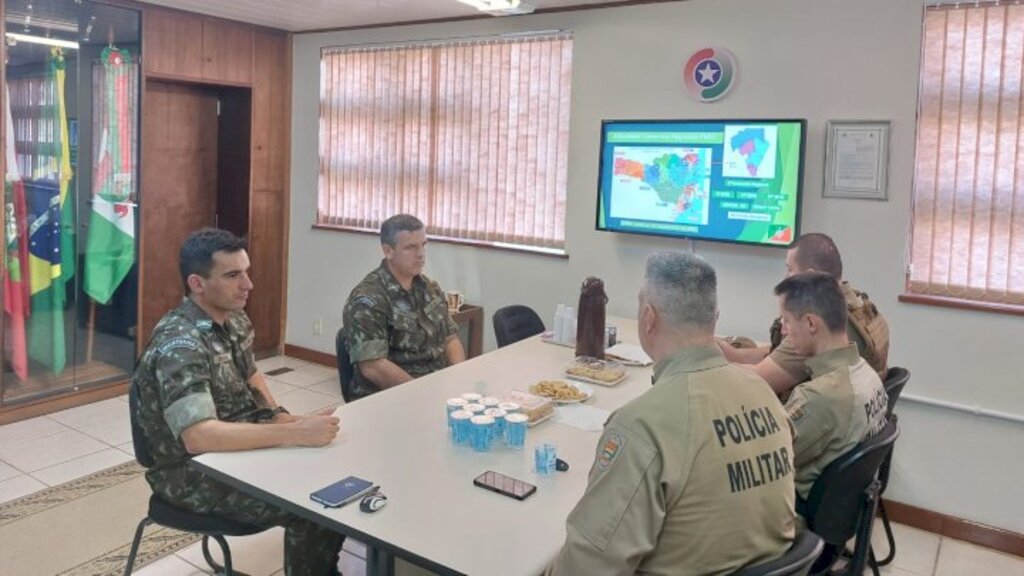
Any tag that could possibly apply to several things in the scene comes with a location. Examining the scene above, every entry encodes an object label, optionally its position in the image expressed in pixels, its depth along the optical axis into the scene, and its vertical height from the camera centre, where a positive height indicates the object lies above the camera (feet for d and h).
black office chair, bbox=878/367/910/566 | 9.13 -1.78
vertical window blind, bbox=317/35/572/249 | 15.94 +1.82
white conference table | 5.67 -2.27
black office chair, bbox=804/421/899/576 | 7.30 -2.55
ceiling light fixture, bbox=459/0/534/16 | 13.37 +3.74
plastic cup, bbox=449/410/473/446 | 7.55 -2.03
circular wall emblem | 13.51 +2.71
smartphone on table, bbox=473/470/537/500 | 6.48 -2.24
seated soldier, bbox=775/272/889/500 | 7.37 -1.47
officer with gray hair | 4.78 -1.61
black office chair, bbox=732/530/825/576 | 4.85 -2.11
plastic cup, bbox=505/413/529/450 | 7.57 -2.04
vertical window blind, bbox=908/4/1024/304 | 11.25 +1.20
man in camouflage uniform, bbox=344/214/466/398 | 10.64 -1.44
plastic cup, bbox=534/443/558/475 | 7.01 -2.14
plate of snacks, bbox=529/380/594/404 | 9.07 -2.00
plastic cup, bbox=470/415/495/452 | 7.45 -2.03
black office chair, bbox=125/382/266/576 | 7.93 -3.14
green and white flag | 16.20 +0.54
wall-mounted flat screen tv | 12.87 +0.86
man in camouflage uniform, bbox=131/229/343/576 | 7.32 -1.93
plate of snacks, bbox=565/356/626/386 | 10.03 -1.95
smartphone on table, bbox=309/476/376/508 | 6.18 -2.24
